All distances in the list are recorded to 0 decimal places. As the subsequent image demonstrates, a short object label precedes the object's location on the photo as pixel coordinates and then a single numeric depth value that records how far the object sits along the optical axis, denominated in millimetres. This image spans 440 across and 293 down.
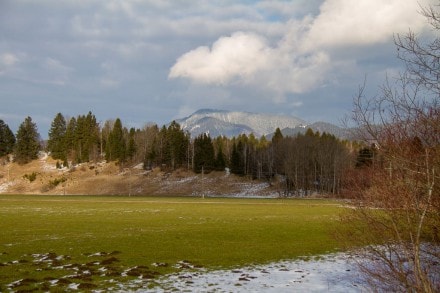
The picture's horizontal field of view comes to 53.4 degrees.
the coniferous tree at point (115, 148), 138250
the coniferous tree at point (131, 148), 141000
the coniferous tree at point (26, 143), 139375
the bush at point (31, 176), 124875
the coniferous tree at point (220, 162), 130250
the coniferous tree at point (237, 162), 126938
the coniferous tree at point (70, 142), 145000
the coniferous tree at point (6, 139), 148875
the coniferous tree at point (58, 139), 143125
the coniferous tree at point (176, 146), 134125
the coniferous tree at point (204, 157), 129375
